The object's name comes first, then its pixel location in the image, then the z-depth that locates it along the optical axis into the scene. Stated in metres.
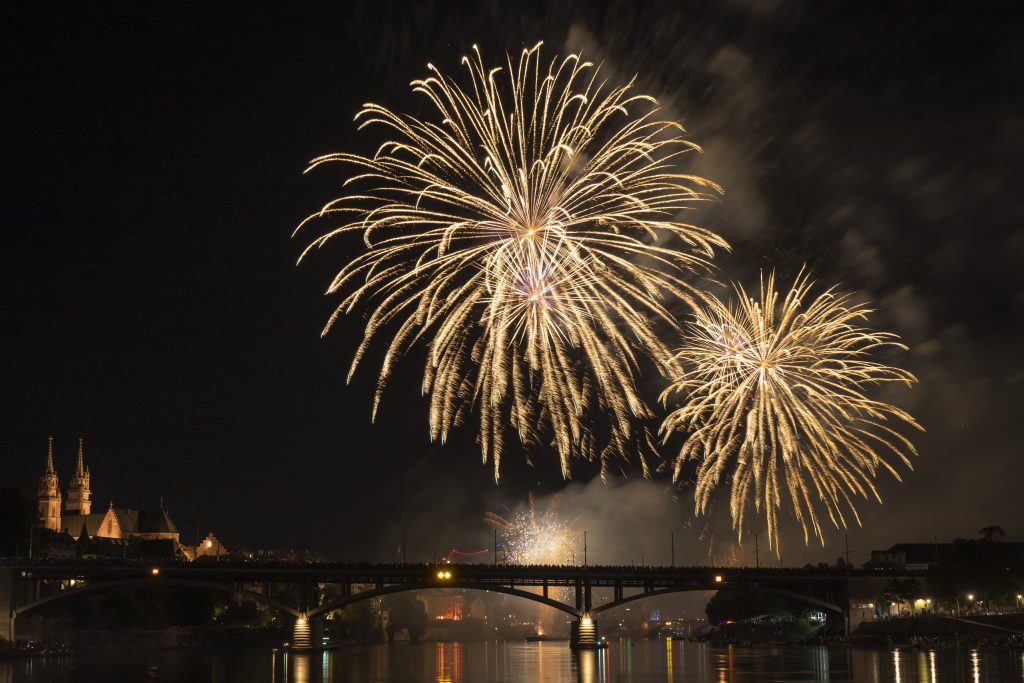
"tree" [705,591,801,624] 185.00
